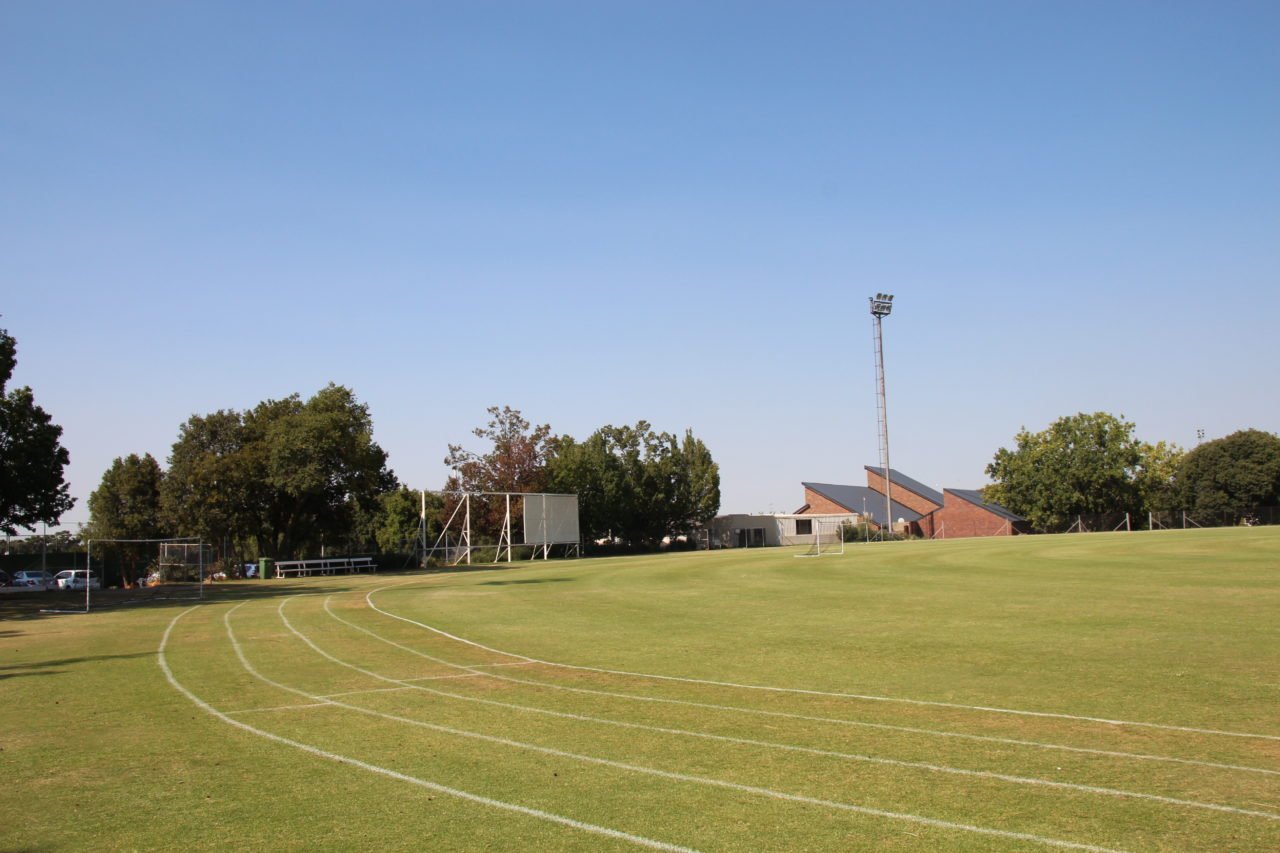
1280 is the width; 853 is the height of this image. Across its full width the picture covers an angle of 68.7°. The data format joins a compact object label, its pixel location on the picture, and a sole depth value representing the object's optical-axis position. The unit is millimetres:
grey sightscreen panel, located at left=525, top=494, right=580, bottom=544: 73438
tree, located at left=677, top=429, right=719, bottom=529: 101438
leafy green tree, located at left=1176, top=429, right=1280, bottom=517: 86438
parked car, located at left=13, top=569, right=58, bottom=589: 59919
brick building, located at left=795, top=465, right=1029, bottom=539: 96875
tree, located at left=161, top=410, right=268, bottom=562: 63000
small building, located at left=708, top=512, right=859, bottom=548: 102438
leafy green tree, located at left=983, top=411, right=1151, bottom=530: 87938
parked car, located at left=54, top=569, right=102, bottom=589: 54375
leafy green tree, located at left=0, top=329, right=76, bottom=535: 43219
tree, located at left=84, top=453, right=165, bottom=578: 79250
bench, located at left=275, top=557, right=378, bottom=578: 60531
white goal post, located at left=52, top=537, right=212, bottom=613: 51031
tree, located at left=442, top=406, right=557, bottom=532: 90250
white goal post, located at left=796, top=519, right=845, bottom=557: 51219
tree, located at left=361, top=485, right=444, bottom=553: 92188
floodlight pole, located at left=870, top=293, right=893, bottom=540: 78125
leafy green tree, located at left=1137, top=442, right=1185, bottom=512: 91894
